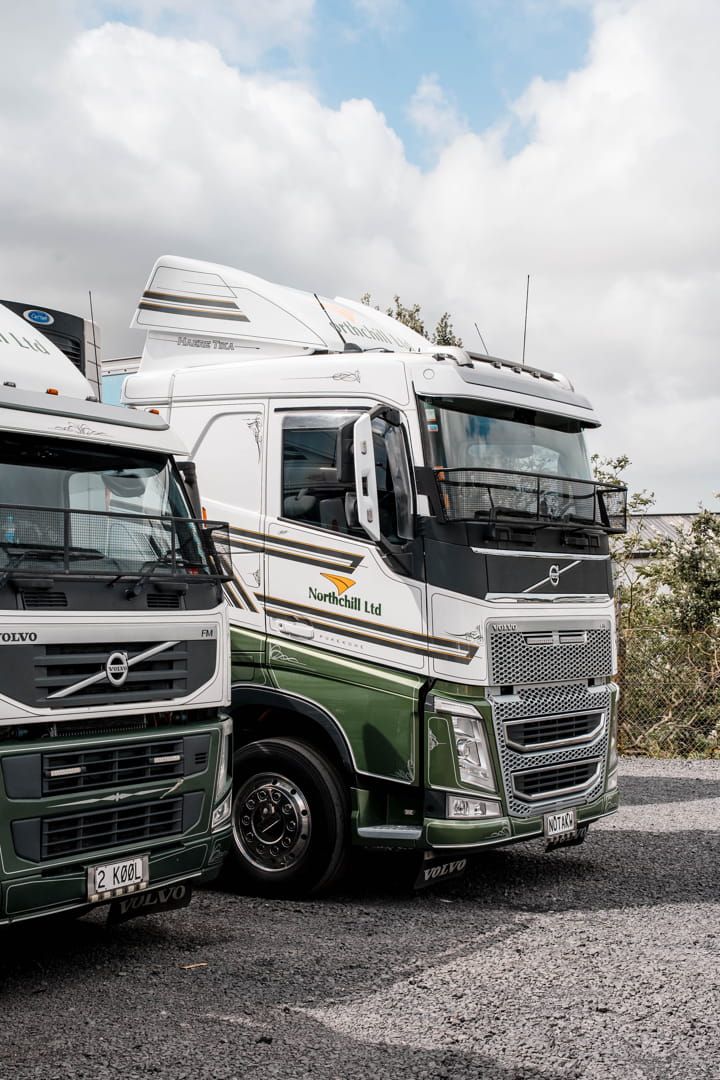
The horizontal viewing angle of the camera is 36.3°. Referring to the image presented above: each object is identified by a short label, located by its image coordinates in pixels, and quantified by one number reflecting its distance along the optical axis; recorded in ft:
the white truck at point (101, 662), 16.06
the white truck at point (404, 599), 21.70
